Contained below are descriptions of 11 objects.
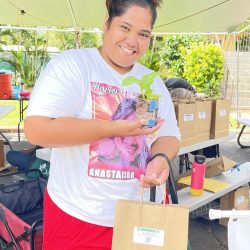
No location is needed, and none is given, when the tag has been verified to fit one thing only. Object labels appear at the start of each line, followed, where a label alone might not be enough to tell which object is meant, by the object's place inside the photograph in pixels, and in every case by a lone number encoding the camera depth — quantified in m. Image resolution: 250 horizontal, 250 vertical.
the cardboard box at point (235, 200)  3.67
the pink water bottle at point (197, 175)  3.10
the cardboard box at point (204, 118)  3.72
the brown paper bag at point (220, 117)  3.92
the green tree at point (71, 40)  14.33
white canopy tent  6.12
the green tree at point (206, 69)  9.74
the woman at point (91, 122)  1.31
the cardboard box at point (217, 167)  3.73
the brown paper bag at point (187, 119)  3.48
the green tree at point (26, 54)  13.11
